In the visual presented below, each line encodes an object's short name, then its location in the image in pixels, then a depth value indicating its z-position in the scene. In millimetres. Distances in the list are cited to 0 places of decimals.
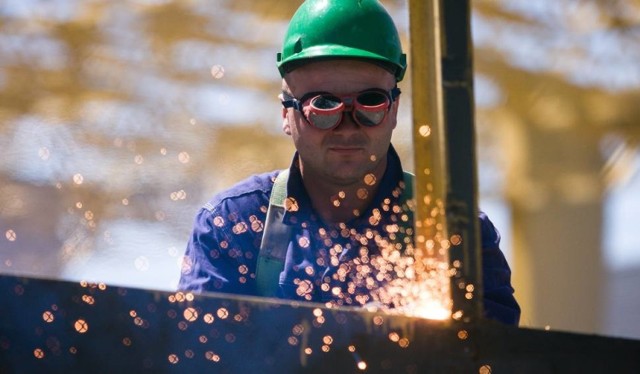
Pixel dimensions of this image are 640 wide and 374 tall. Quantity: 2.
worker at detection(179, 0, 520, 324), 5340
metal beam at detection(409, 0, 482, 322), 4803
